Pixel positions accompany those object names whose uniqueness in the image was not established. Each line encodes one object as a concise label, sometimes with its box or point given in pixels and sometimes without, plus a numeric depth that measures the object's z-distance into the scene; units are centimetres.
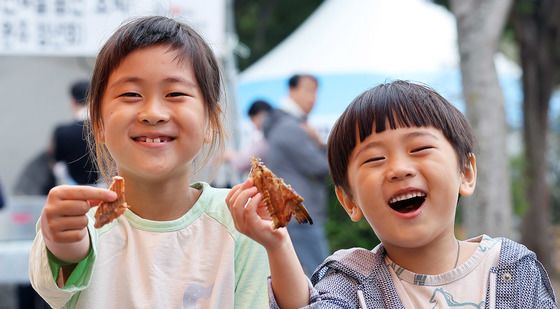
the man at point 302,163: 688
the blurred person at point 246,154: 738
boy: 212
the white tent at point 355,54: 1047
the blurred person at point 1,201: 598
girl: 217
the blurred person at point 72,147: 649
